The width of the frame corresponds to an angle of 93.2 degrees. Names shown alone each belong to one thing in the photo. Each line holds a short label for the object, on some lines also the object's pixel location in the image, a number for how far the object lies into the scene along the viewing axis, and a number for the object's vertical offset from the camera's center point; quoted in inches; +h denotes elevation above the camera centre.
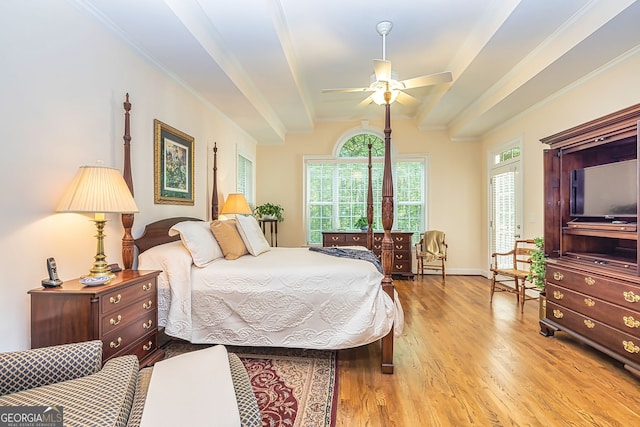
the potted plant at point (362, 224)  223.8 -8.1
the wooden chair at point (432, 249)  211.8 -25.4
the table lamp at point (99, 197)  68.3 +3.5
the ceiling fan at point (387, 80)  109.9 +50.9
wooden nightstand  64.1 -22.6
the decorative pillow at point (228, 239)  111.6 -10.2
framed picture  114.1 +19.5
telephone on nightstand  66.1 -14.4
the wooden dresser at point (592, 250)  88.7 -14.0
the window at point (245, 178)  204.5 +24.9
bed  90.7 -26.6
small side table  238.2 -13.7
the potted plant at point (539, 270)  124.4 -24.4
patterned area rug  70.6 -47.4
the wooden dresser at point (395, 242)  214.1 -20.6
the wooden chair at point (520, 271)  146.3 -29.5
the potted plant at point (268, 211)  227.0 +1.0
